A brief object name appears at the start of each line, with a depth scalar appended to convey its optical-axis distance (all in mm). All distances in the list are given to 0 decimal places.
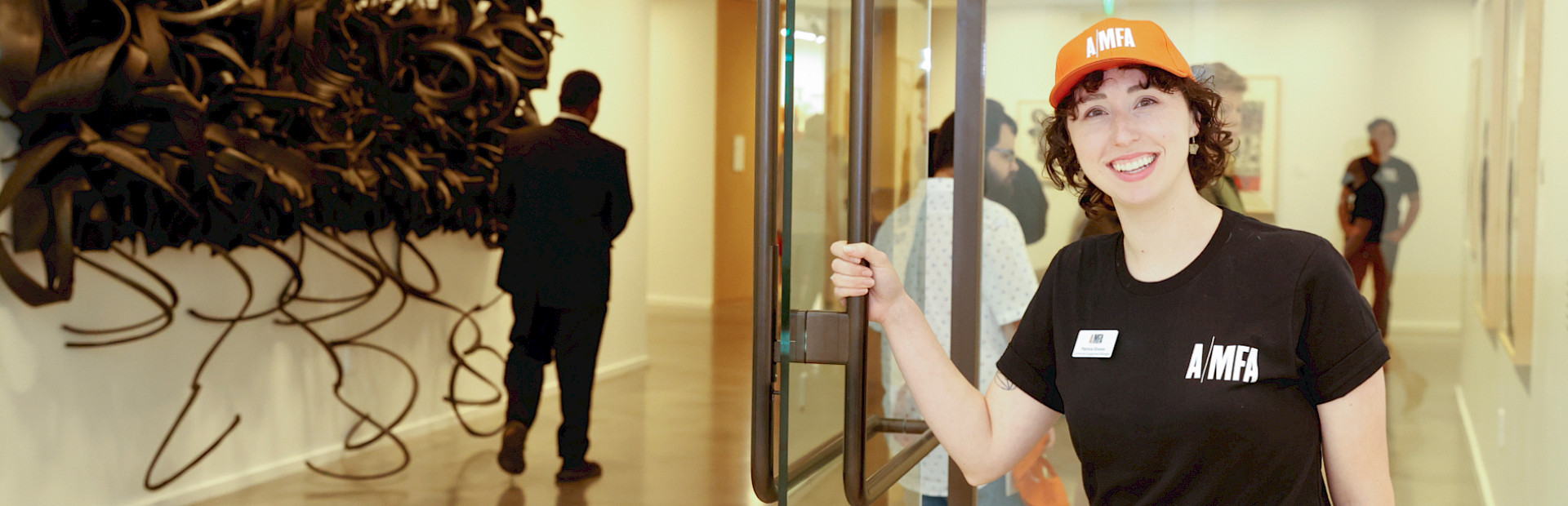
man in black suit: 4223
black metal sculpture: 3256
